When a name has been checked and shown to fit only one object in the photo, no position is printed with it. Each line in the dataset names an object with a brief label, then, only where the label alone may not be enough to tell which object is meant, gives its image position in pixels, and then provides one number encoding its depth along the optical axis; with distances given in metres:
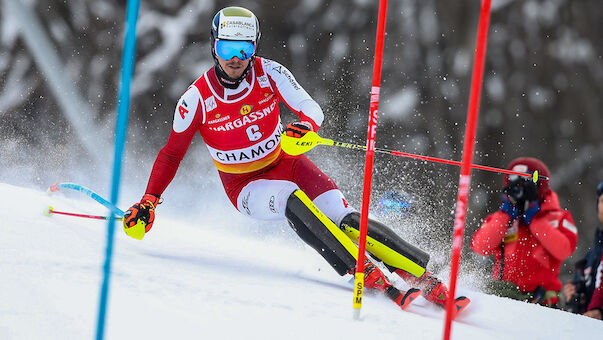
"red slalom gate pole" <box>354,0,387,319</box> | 24.47
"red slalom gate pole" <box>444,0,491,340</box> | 21.11
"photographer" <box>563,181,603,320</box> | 25.19
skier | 25.15
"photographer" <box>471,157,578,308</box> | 25.44
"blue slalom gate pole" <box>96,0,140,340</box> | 22.51
